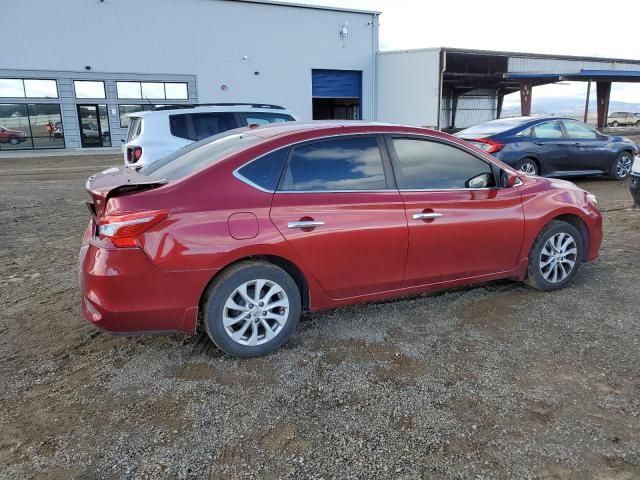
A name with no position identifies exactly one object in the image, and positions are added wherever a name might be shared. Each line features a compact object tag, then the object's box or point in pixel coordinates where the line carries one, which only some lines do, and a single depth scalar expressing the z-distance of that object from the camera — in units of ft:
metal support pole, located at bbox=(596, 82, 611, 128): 131.66
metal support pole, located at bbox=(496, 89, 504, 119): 144.77
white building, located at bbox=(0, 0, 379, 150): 81.82
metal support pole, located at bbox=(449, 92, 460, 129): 138.21
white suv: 29.14
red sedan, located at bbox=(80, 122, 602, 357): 10.98
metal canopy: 110.01
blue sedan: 32.86
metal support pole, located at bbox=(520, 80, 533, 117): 113.19
